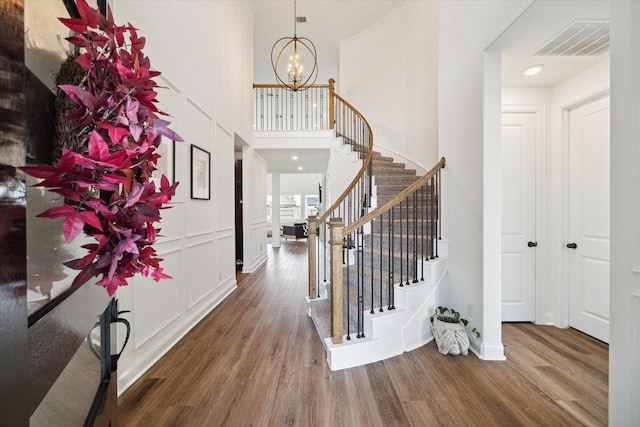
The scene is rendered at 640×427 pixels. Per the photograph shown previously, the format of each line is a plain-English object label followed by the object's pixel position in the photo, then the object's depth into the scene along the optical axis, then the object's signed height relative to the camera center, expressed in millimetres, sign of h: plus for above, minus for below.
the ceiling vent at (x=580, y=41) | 1842 +1310
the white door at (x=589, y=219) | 2465 -74
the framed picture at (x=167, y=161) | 2234 +466
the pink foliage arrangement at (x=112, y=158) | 492 +105
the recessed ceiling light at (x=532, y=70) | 2465 +1353
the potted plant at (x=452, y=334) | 2279 -1077
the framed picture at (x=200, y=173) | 2854 +454
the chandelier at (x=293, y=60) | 4527 +4448
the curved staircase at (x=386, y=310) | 2191 -920
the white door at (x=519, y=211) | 2842 +8
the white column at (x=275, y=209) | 9859 +134
